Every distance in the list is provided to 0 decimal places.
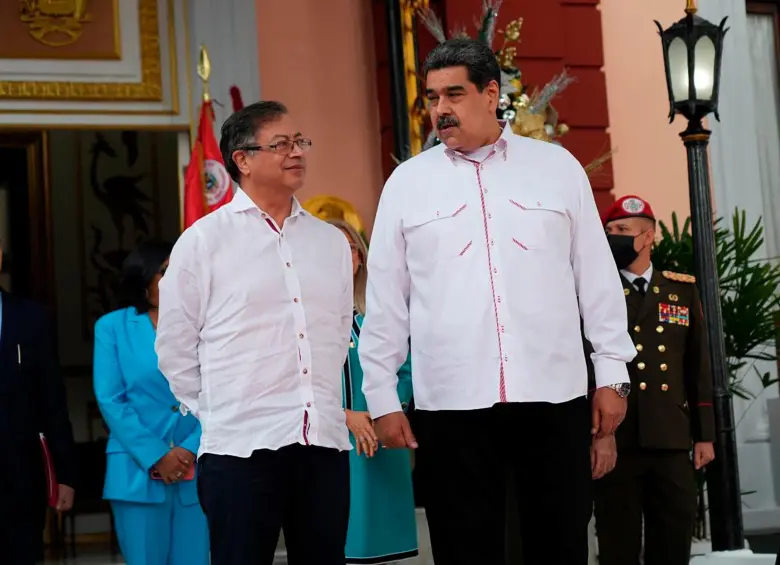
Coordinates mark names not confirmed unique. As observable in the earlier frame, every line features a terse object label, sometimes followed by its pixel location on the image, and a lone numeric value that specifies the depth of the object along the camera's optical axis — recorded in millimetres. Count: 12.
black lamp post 5402
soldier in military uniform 4570
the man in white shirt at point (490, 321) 2992
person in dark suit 4055
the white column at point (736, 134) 7980
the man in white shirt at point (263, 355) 3051
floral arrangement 5980
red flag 6340
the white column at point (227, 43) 6973
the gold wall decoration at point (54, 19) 6805
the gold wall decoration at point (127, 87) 6781
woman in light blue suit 4418
